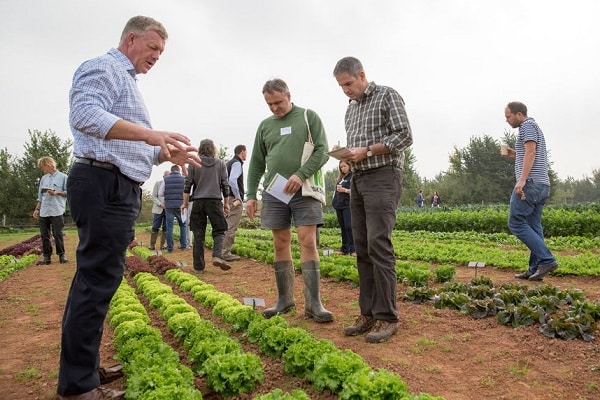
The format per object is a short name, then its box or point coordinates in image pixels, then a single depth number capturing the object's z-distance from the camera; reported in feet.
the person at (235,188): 32.42
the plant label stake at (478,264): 20.38
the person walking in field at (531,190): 21.12
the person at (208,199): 26.91
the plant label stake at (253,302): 14.97
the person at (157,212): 42.52
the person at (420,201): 117.77
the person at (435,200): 117.38
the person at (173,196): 37.14
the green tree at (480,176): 181.98
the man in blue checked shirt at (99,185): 8.61
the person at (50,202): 31.22
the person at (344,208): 32.76
